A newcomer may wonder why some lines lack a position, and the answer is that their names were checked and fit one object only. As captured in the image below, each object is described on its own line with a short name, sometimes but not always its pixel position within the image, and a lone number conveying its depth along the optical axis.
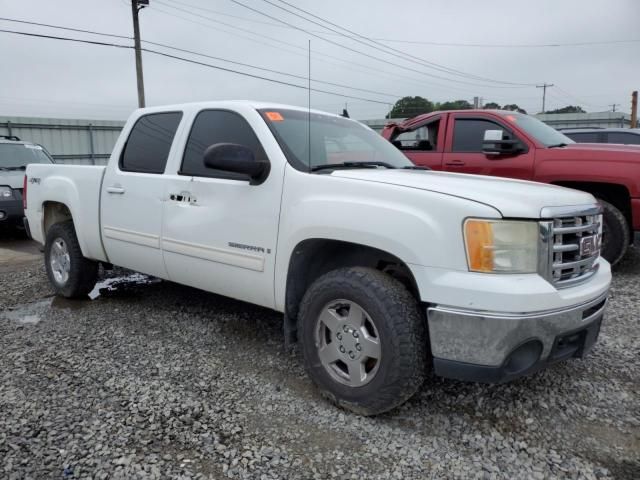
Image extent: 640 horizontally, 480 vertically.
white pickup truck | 2.47
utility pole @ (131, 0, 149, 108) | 18.11
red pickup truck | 5.44
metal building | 17.27
